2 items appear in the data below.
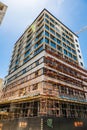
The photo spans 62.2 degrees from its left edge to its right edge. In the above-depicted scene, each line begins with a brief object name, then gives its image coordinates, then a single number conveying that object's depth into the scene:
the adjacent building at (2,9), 12.54
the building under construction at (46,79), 11.78
